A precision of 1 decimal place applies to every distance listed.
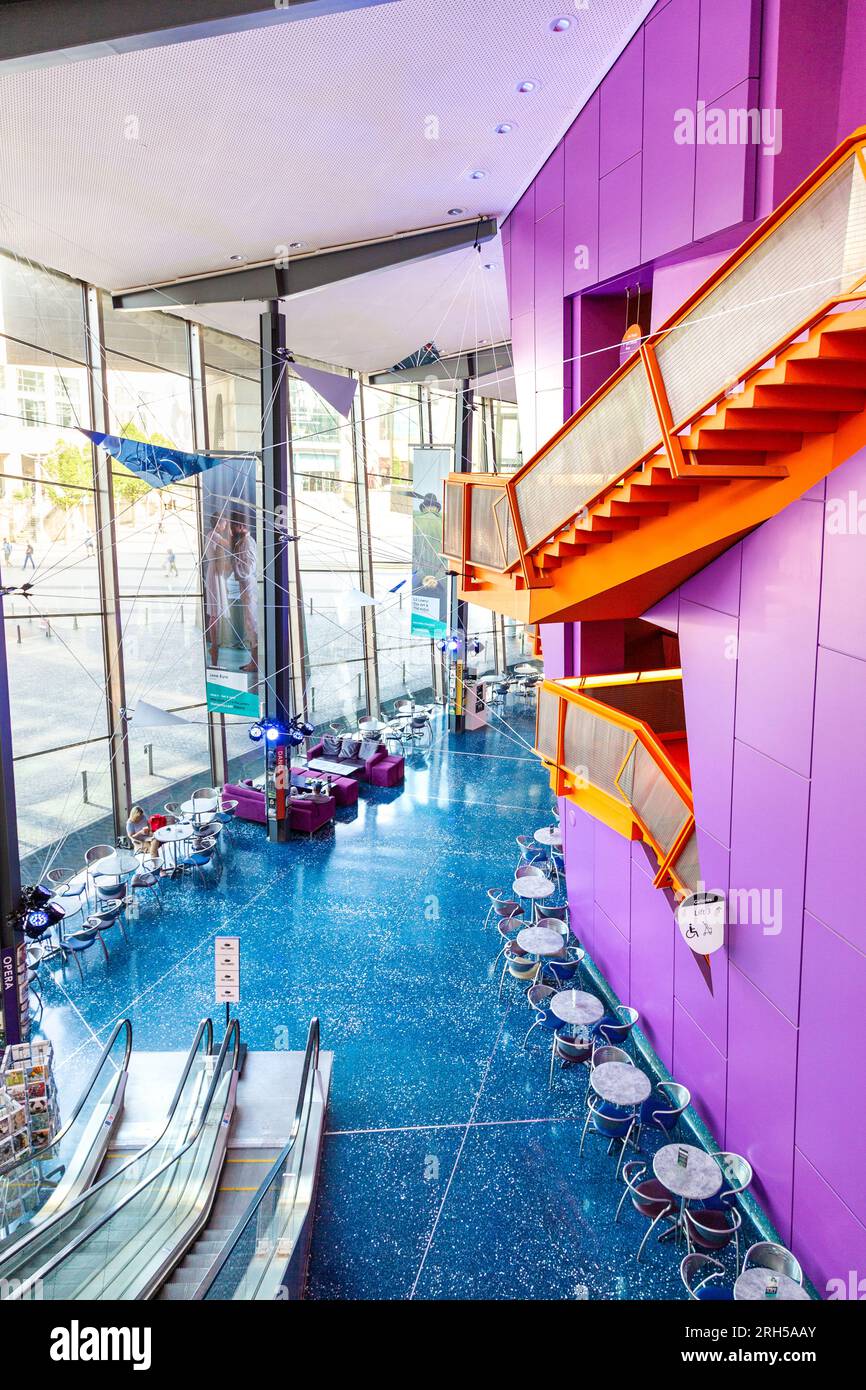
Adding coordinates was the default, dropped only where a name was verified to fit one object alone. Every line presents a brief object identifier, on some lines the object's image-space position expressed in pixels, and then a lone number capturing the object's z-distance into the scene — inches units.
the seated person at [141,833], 454.3
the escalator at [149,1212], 176.6
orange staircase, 132.6
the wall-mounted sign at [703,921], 237.3
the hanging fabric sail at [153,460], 347.3
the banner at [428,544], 594.9
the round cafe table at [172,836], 458.8
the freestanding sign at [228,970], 280.7
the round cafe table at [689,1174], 220.7
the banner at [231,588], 472.1
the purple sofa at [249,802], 533.3
